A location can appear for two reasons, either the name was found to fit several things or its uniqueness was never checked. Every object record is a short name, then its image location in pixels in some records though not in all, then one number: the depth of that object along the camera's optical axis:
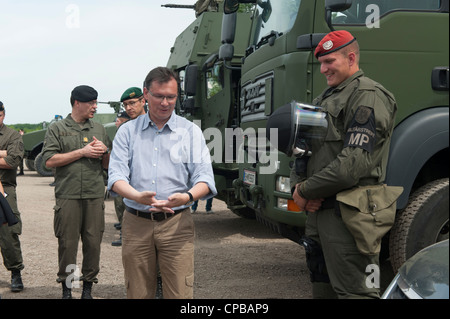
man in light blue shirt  2.98
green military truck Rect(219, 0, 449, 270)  3.78
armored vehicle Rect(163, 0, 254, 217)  7.33
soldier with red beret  2.79
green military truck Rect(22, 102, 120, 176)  18.39
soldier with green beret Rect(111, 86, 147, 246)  5.17
